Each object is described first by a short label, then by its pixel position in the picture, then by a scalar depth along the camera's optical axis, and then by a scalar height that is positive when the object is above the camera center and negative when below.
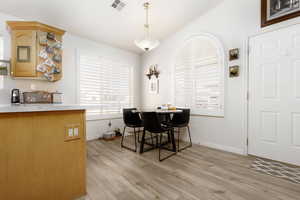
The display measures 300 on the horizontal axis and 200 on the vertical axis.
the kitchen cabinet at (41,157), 1.09 -0.52
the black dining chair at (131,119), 3.00 -0.46
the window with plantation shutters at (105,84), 3.46 +0.41
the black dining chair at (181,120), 2.90 -0.48
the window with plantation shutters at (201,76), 2.89 +0.54
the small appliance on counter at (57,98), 2.88 +0.03
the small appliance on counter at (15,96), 2.41 +0.06
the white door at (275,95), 2.14 +0.06
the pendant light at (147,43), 2.49 +1.02
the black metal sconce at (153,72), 4.08 +0.82
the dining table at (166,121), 2.60 -0.49
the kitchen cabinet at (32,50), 2.37 +0.88
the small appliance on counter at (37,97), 2.57 +0.04
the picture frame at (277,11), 2.13 +1.43
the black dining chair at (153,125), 2.45 -0.48
